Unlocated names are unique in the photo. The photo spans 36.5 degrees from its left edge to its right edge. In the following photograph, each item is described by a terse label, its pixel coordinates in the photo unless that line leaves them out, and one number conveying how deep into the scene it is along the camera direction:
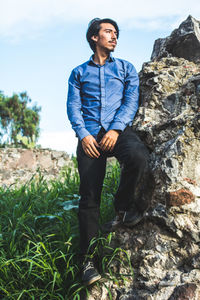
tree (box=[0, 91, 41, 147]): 13.20
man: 2.32
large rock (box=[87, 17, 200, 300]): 2.03
